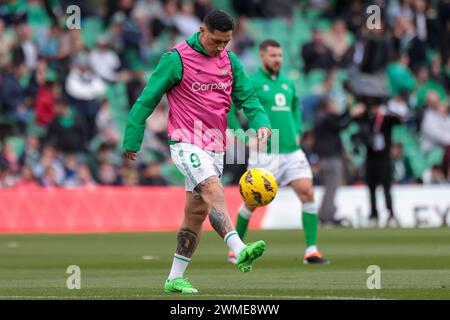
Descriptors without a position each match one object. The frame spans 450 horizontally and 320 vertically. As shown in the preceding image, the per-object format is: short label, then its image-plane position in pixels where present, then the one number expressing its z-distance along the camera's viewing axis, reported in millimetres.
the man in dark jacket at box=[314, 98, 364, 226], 26703
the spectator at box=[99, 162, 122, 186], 27969
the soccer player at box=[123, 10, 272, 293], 11547
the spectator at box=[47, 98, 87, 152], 28094
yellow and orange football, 11586
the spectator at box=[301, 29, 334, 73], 32156
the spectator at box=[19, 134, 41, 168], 27077
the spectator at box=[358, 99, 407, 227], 26656
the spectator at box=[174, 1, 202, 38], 32188
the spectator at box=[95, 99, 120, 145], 29188
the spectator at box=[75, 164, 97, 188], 27469
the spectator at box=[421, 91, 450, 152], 31297
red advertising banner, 25750
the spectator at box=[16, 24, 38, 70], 29203
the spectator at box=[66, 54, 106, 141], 29141
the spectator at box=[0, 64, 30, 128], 28453
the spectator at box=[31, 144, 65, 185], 27016
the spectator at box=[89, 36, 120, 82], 30359
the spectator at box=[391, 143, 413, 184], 30203
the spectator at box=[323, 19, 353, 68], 32781
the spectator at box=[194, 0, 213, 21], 32875
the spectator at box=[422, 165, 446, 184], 29484
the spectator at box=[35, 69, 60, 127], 28719
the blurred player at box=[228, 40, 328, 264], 17156
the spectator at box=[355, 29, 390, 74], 31438
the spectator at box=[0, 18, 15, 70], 29078
